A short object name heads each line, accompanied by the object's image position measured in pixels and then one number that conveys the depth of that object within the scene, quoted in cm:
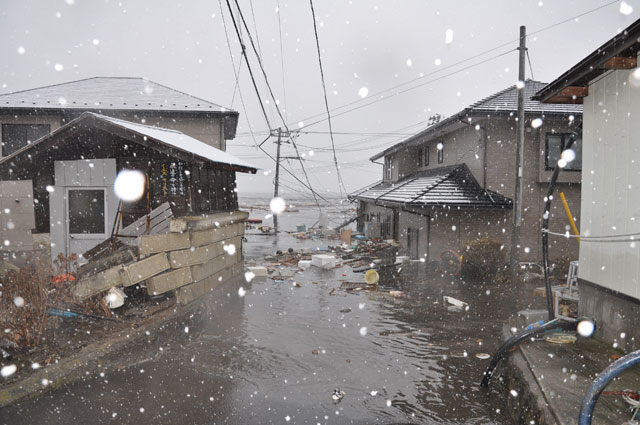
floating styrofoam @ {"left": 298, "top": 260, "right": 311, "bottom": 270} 1666
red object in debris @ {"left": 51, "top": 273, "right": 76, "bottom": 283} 829
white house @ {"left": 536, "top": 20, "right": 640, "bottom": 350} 545
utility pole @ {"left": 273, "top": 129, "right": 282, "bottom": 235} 3434
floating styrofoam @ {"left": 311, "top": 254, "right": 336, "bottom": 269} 1677
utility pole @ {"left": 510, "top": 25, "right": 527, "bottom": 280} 1287
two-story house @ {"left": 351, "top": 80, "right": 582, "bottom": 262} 1535
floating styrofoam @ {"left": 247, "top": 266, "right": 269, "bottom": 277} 1475
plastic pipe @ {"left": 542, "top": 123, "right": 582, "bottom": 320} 686
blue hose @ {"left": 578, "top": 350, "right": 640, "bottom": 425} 309
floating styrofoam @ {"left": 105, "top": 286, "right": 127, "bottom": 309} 780
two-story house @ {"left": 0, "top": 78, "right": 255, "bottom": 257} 891
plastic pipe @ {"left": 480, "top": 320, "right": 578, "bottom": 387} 552
